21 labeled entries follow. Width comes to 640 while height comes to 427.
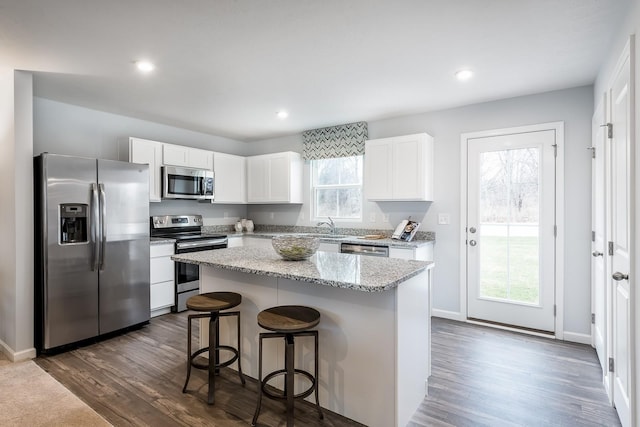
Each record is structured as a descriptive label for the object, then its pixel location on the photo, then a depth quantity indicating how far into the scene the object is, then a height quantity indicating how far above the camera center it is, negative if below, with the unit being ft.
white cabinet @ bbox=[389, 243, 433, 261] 11.70 -1.52
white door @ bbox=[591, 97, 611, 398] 7.88 -0.97
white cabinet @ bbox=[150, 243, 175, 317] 12.68 -2.64
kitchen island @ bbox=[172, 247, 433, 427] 6.10 -2.31
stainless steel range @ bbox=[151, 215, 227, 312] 13.58 -1.28
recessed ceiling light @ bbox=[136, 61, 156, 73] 8.75 +3.91
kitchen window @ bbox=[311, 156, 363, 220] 15.61 +1.13
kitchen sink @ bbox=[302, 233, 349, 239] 14.33 -1.12
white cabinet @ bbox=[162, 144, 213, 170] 14.26 +2.48
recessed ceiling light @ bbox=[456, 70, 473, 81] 9.37 +3.90
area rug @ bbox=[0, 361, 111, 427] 6.69 -4.17
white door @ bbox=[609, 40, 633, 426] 5.80 -0.43
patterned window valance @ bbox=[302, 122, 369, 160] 14.82 +3.27
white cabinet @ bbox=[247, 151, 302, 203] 16.52 +1.71
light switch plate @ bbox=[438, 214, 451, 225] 12.87 -0.34
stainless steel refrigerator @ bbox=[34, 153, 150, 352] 9.55 -1.11
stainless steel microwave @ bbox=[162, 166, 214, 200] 13.94 +1.25
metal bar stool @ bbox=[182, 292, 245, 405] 7.14 -2.37
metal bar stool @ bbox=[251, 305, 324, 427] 6.03 -2.17
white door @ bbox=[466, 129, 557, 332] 11.09 -0.67
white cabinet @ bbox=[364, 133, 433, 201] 12.60 +1.68
